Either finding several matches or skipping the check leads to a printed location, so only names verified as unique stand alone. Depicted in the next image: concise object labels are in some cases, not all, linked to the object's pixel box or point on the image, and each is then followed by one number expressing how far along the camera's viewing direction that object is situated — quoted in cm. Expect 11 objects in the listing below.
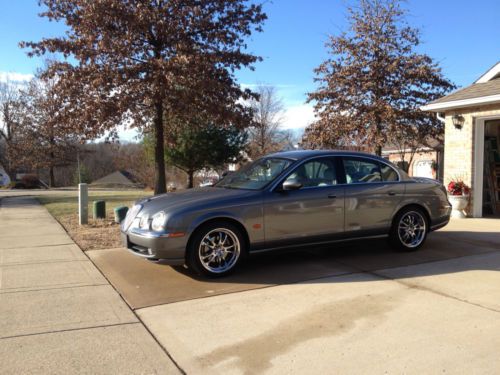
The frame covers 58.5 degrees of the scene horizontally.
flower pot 1087
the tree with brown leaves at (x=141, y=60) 1048
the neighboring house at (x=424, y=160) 2197
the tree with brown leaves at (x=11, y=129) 4478
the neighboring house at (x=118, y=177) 6634
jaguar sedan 555
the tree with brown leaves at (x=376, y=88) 1589
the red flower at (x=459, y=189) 1095
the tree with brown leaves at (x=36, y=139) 4372
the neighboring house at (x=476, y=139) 1070
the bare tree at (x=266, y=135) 3528
